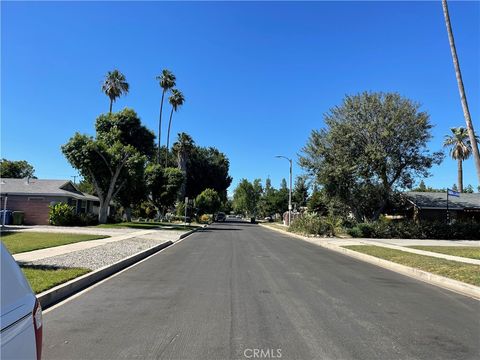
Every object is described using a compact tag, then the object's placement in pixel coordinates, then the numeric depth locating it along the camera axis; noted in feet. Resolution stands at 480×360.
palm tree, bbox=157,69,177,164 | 207.21
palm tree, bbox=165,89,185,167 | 220.43
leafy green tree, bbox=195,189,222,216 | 244.20
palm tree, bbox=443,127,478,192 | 217.97
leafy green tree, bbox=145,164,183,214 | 175.01
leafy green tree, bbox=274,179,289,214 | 276.90
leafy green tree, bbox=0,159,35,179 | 269.44
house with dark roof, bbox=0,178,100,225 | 125.90
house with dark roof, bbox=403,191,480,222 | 142.31
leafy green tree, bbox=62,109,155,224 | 125.19
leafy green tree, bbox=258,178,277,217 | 285.23
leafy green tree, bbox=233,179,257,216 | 376.99
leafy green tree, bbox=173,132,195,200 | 240.32
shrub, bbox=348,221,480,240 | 115.14
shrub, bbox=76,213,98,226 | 122.62
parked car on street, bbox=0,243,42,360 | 8.13
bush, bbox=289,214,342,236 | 121.49
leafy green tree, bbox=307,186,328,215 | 195.72
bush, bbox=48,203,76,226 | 117.60
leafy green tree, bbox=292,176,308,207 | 274.36
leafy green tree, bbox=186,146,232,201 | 284.20
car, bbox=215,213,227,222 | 302.92
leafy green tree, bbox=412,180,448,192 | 325.87
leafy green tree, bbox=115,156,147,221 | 129.39
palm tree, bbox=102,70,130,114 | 184.04
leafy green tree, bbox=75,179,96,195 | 262.71
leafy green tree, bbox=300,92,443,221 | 120.67
